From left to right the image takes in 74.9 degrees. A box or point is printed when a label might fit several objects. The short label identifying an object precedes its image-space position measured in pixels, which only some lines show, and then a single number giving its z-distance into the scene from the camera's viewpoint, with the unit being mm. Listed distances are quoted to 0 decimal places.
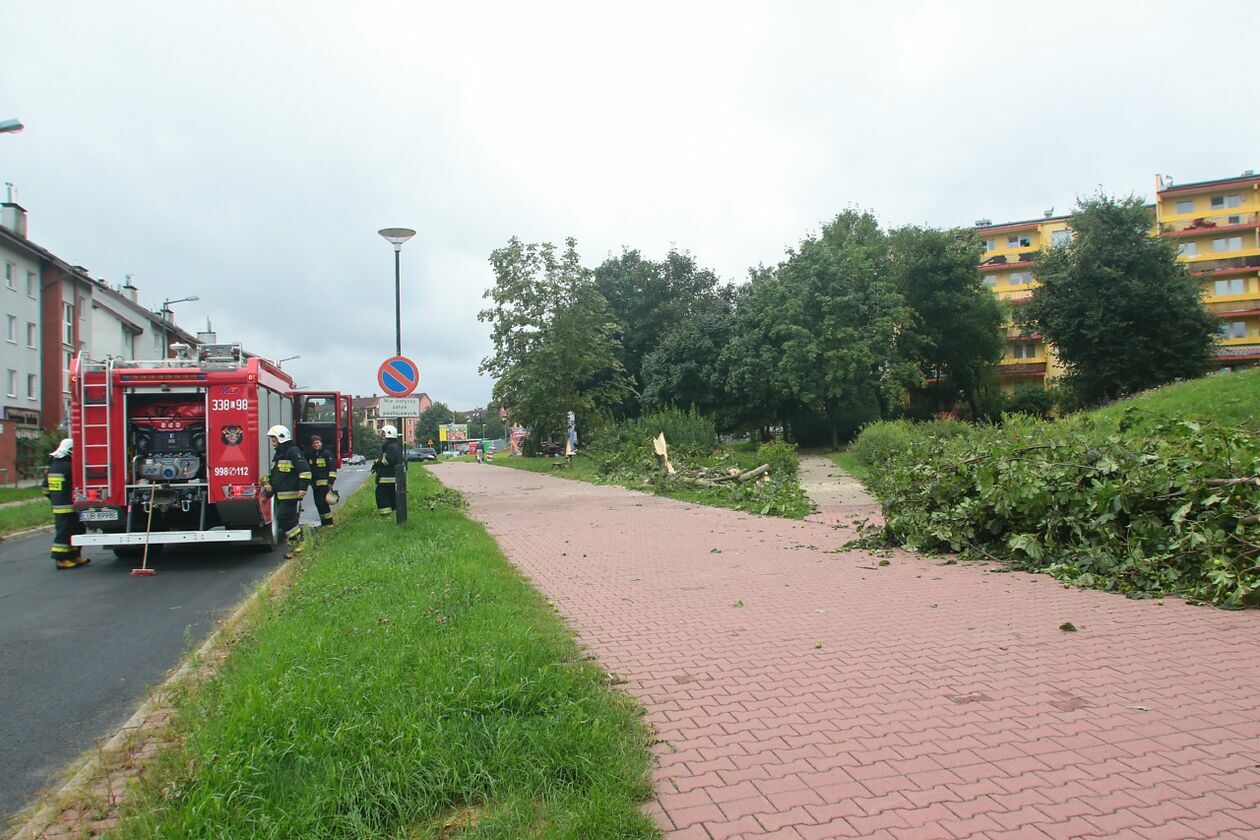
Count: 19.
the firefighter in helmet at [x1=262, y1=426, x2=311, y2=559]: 11328
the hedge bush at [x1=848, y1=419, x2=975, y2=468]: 21922
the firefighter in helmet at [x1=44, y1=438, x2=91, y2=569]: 10773
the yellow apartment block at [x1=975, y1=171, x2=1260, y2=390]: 65062
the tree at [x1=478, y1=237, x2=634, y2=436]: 29578
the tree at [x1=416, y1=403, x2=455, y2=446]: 124250
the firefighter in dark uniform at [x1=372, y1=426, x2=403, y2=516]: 13047
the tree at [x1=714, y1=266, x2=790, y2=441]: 38719
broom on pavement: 10250
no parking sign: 13031
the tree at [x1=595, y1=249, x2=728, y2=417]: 51500
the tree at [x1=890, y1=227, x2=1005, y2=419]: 43156
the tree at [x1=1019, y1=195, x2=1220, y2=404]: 38094
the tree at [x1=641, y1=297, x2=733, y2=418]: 43938
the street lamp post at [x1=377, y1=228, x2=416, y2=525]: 12852
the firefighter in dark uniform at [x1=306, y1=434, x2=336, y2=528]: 12922
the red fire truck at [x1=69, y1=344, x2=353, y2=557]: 10609
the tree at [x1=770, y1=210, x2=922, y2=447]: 36531
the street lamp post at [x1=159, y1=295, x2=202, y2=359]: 56162
